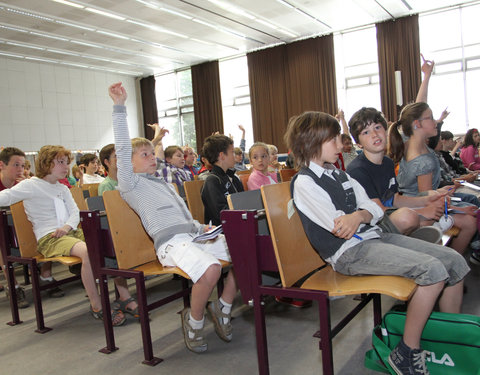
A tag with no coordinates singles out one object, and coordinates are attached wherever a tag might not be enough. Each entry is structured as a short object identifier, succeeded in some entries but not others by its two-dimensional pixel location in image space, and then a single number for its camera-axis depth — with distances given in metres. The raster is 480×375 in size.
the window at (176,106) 12.80
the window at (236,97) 11.73
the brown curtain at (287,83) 10.16
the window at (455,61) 8.62
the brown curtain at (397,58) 9.07
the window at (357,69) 9.74
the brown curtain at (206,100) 12.02
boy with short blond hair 2.02
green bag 1.56
